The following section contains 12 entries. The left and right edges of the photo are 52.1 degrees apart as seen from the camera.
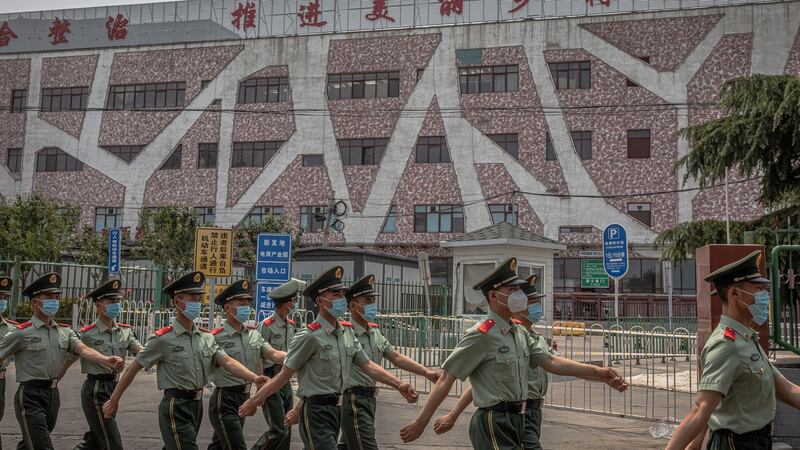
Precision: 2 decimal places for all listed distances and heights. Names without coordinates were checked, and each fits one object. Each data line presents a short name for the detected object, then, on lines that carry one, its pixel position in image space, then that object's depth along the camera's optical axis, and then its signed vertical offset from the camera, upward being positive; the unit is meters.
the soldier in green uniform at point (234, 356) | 7.44 -0.88
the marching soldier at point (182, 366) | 6.74 -0.83
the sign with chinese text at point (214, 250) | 14.44 +0.34
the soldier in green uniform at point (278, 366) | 7.92 -1.10
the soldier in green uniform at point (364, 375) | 6.95 -0.87
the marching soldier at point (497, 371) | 5.29 -0.64
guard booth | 23.20 +0.54
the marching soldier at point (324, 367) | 6.45 -0.78
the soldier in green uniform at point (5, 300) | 8.63 -0.36
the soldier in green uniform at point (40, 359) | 7.48 -0.86
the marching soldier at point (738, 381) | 4.40 -0.56
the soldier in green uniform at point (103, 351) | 7.57 -0.88
